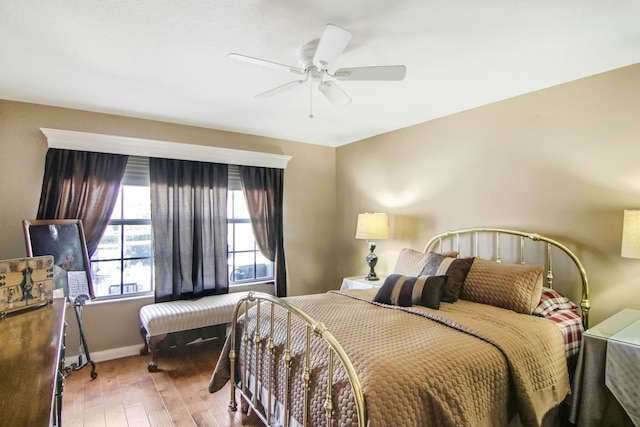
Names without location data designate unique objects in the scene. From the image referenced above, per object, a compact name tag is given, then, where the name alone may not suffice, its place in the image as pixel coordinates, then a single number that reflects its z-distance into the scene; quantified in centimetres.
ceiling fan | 167
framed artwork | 283
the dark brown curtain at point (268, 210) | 416
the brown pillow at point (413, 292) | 241
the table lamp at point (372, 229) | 379
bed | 141
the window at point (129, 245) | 346
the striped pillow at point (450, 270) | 255
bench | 306
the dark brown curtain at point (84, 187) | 307
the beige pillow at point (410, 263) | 301
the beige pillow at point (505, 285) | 231
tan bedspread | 137
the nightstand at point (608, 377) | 174
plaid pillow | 230
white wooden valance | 311
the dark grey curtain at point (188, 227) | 356
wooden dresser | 78
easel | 286
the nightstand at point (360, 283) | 362
